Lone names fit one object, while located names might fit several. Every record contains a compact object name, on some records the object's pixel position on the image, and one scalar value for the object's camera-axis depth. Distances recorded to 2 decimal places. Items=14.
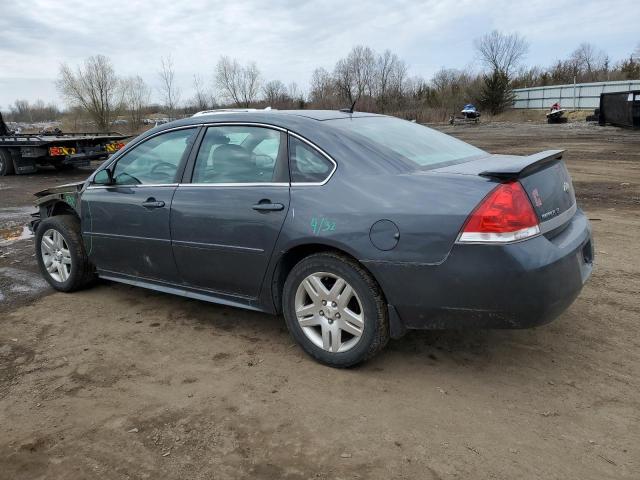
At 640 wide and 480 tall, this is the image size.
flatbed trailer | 14.14
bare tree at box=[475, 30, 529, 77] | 71.50
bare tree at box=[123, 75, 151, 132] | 48.47
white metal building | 42.91
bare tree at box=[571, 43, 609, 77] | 61.03
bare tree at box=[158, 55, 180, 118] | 50.00
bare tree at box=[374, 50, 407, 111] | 66.81
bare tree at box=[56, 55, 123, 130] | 46.03
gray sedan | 2.78
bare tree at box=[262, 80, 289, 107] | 61.30
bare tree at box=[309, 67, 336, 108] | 62.16
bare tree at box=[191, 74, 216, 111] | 57.03
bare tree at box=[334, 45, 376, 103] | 68.50
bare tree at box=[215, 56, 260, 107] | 62.92
